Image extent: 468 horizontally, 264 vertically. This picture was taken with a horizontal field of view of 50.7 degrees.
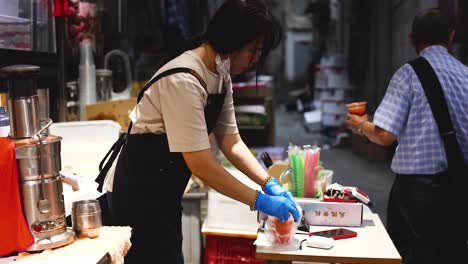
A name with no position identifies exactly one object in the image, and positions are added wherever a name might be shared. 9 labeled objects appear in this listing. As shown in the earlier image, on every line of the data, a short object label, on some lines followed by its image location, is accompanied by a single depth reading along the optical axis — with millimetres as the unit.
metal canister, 1682
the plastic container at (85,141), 3127
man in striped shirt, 2656
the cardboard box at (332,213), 2379
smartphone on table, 2234
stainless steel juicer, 1520
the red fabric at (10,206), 1467
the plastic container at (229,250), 3295
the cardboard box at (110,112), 3816
